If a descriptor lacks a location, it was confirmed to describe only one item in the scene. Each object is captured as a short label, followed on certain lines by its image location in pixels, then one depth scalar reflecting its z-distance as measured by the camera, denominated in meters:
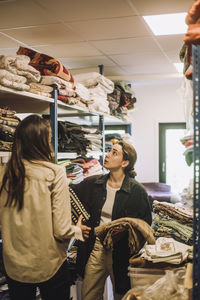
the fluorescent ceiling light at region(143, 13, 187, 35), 3.12
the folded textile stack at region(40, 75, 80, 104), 3.21
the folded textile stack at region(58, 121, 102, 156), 3.72
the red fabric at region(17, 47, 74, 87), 3.36
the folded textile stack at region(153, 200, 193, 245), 2.38
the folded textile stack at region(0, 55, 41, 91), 2.59
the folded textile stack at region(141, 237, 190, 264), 1.89
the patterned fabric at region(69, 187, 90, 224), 2.55
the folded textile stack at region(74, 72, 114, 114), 4.25
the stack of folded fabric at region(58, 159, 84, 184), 3.65
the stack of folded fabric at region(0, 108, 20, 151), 2.67
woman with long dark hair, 1.96
